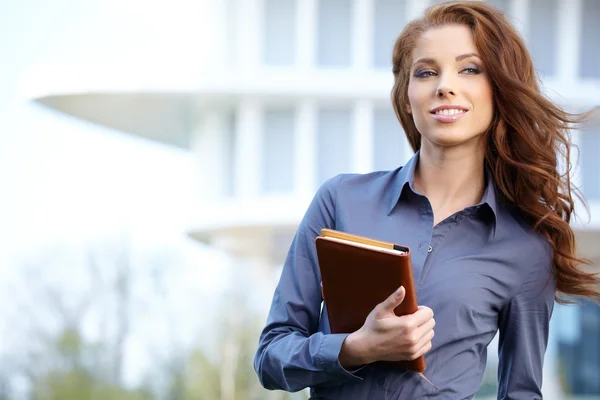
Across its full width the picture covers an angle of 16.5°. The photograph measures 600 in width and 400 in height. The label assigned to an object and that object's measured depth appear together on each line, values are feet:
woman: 9.88
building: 58.44
